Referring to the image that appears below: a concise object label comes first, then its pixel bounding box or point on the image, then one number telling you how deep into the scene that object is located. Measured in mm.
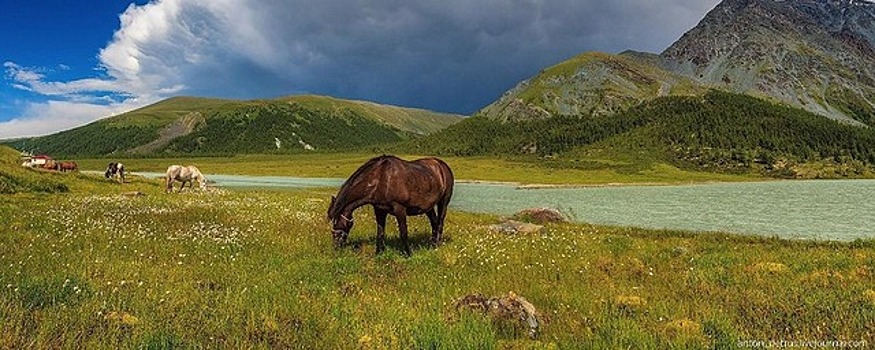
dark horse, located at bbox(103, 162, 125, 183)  65812
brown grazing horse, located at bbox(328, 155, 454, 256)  16484
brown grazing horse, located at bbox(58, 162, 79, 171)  71306
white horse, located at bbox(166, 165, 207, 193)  50438
